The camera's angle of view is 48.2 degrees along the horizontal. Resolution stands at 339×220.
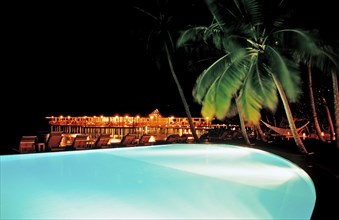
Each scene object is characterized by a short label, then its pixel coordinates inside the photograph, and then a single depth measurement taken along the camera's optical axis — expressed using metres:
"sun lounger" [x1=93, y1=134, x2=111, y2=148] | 12.62
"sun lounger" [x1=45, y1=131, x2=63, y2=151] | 11.34
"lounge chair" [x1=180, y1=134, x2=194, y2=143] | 16.77
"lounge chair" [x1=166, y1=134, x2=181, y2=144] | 15.55
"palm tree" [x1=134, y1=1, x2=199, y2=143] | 18.69
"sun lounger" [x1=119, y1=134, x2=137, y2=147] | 13.57
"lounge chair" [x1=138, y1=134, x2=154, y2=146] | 14.27
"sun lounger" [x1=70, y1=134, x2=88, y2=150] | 11.84
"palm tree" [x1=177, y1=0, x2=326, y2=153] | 8.90
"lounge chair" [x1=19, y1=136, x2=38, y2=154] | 10.75
